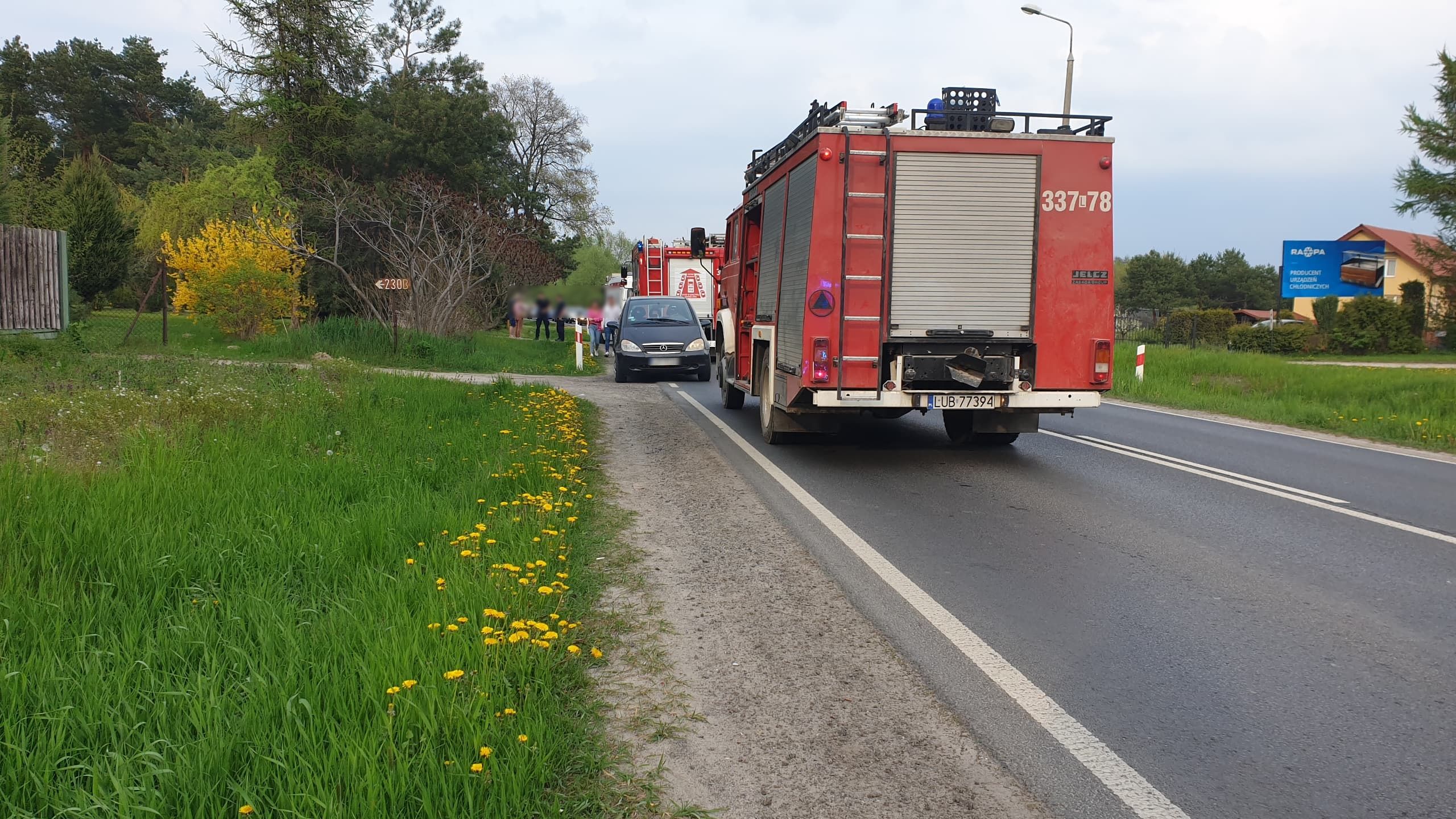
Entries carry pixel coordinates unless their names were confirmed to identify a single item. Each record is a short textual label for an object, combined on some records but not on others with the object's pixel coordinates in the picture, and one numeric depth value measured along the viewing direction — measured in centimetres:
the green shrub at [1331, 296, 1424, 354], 3691
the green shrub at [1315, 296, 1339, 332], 3678
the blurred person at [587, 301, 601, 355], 2816
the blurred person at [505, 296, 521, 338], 2892
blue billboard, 3225
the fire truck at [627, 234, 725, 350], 2883
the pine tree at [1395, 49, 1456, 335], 2673
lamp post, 2219
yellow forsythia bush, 2262
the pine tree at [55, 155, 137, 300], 2928
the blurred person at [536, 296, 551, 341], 2545
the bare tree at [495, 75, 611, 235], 5772
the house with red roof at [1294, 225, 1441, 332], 5722
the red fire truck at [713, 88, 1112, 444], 873
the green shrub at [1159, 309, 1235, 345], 3547
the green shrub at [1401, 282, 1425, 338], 3681
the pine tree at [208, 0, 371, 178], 3828
